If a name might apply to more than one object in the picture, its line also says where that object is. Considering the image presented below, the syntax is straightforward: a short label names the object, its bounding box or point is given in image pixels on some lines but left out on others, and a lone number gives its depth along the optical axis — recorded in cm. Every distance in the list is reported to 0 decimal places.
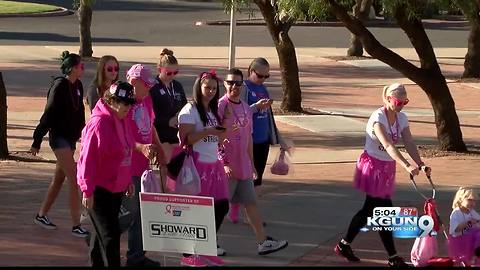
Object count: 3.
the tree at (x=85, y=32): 3159
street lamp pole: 2381
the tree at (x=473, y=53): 2928
